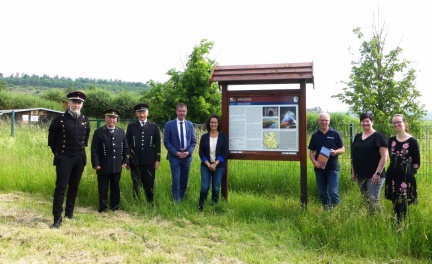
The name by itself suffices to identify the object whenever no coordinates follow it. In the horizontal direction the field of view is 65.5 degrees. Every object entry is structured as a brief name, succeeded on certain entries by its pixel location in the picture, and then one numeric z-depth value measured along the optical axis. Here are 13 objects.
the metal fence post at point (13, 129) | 14.69
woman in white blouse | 5.63
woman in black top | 4.60
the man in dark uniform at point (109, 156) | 5.82
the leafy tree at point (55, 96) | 56.12
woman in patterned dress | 4.33
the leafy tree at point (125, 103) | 47.09
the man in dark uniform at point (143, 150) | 6.12
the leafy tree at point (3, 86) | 56.78
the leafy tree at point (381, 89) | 9.68
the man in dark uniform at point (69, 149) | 5.09
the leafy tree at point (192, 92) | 19.22
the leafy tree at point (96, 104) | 48.06
